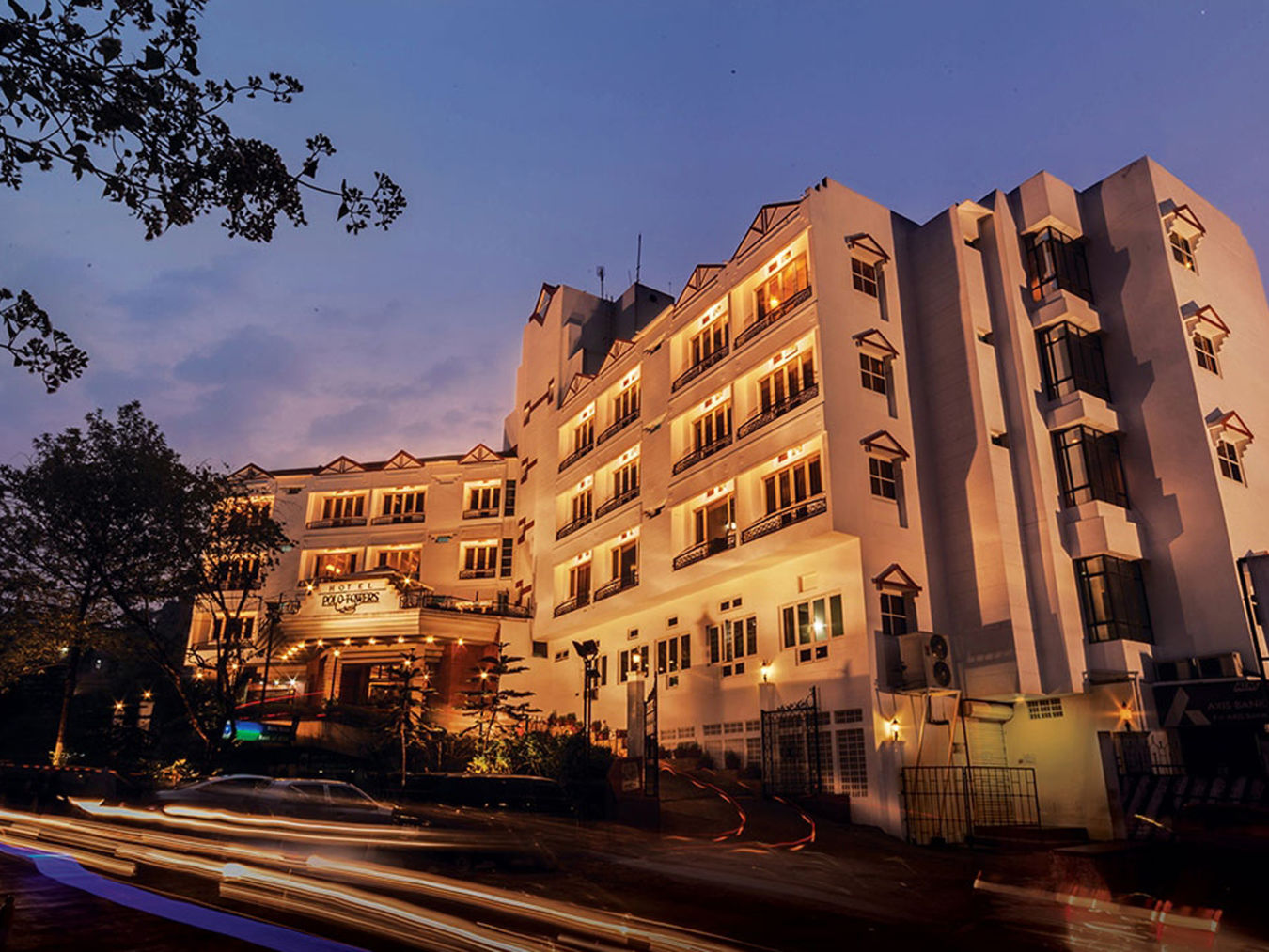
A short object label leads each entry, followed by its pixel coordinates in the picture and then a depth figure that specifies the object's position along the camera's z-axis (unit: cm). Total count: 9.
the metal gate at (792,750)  2388
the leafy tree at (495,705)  3350
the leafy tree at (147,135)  669
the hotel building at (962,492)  2320
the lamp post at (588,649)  2489
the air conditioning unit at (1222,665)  2214
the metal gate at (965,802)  2136
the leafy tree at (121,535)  2844
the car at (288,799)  1547
